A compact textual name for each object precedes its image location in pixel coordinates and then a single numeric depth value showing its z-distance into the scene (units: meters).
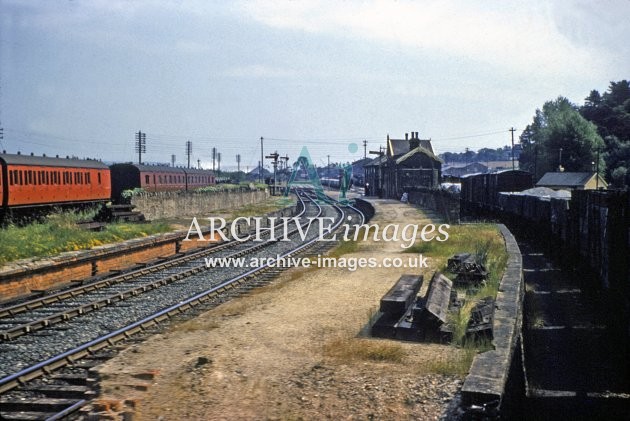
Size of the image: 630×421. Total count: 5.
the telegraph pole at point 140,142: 69.49
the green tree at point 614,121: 57.62
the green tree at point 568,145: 59.38
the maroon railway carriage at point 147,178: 33.34
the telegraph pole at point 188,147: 86.62
